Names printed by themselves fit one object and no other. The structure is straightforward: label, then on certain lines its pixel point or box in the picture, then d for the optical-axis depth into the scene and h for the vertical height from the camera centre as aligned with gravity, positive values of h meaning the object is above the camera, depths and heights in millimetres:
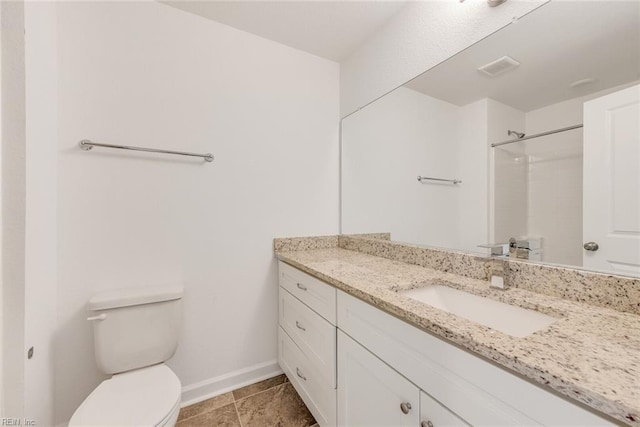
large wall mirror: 763 +278
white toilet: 925 -696
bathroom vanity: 462 -348
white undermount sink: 801 -354
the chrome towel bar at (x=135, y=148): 1234 +334
